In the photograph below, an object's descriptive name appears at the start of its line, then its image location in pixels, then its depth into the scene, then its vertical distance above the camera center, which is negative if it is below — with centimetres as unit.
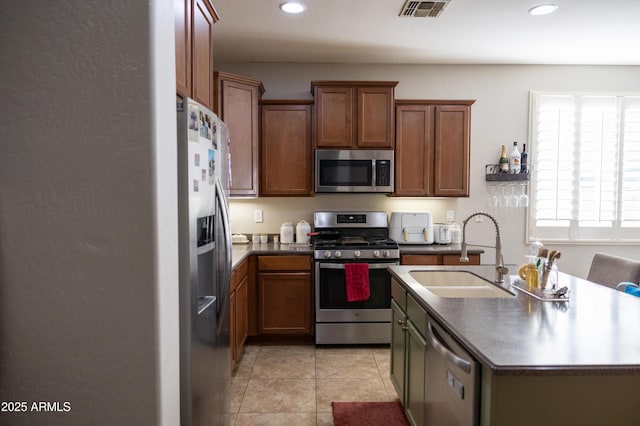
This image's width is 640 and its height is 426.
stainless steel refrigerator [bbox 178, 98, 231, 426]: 160 -32
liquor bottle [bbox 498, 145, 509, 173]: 405 +32
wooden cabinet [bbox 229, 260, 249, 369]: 291 -90
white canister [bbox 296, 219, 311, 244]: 399 -39
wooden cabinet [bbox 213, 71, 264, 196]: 353 +59
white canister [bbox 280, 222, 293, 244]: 399 -40
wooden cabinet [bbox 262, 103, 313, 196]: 382 +42
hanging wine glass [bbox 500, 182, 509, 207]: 405 -2
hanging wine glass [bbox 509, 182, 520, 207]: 403 -5
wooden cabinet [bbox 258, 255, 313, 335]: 355 -88
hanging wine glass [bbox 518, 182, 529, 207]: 402 -5
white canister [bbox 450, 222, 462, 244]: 397 -40
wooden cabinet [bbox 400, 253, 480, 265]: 362 -58
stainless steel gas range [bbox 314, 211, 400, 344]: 354 -94
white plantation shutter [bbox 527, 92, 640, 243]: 416 +37
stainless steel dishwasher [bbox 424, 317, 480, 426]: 130 -69
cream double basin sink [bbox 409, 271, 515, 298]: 217 -52
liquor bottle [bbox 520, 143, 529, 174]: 402 +32
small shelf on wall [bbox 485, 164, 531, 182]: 398 +19
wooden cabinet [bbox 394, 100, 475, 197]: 387 +44
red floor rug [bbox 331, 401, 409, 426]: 237 -133
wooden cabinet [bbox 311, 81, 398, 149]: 374 +74
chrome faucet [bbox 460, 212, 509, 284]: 215 -39
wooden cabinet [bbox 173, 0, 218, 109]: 174 +69
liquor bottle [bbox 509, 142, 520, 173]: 401 +34
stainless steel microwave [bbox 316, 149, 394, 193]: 379 +23
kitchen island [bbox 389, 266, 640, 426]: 117 -48
